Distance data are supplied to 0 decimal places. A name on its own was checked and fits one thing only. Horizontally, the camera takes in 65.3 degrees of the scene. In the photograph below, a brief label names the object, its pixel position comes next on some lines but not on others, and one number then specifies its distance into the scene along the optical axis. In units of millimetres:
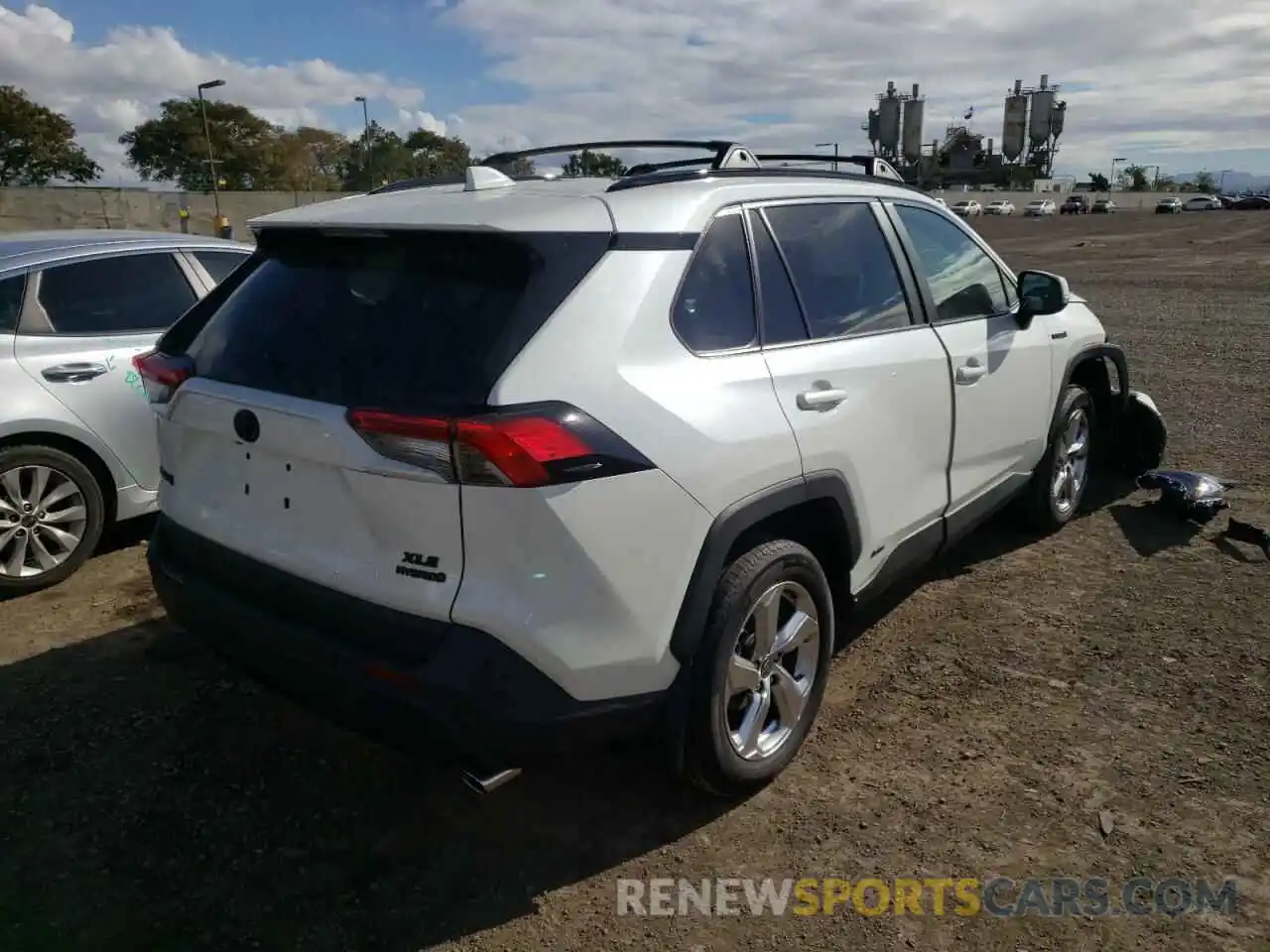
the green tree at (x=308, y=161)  75125
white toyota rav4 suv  2287
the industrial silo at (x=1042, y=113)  127938
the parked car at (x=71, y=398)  4469
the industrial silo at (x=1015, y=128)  127938
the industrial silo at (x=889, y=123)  125875
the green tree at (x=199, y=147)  70562
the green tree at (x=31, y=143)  59469
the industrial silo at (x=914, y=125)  126438
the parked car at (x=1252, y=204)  79938
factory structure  122062
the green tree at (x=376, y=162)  73688
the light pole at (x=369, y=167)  69550
